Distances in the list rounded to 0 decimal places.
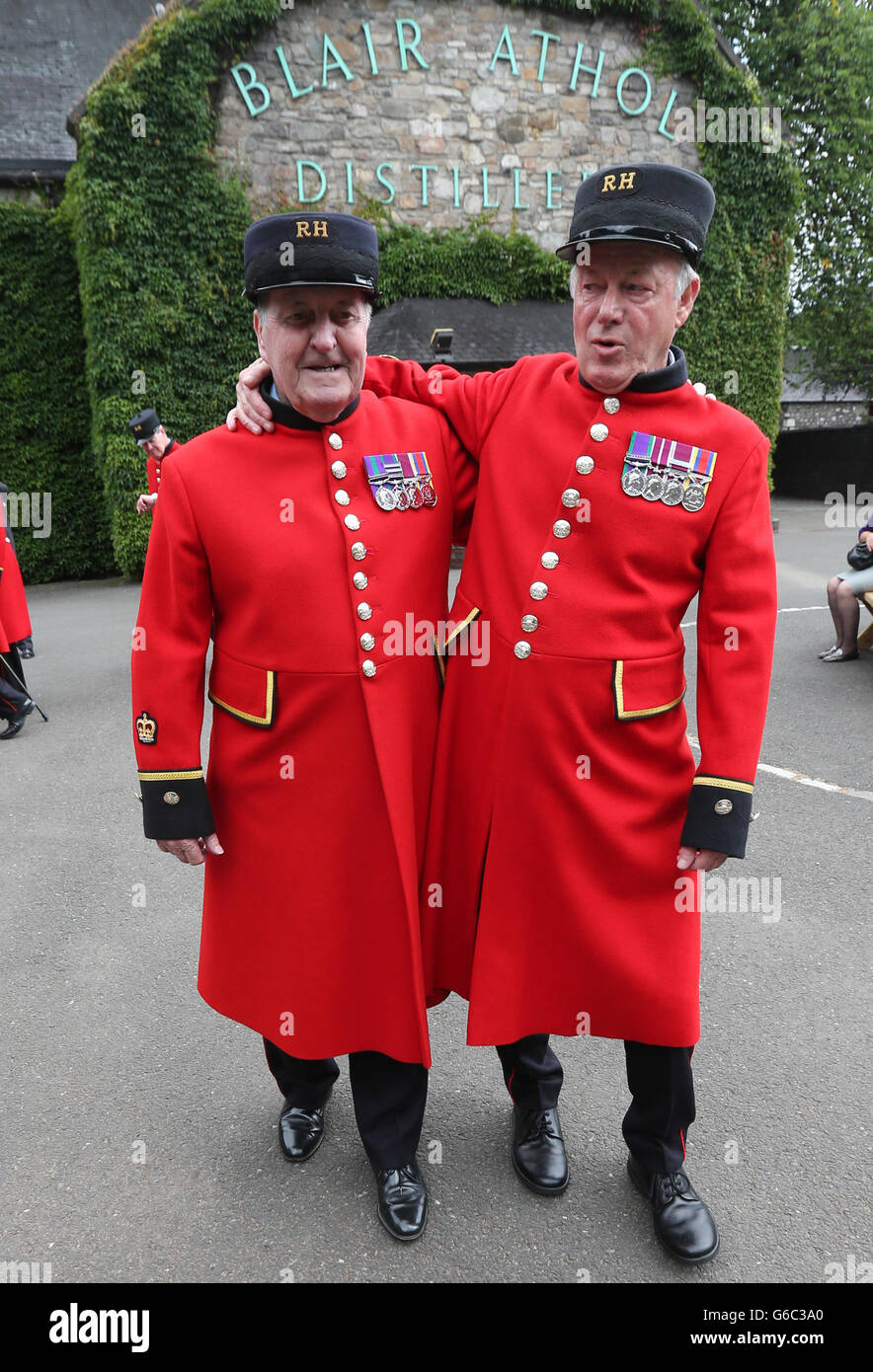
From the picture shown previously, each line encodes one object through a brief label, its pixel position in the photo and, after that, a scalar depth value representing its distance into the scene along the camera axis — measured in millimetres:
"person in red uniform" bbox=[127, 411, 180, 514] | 6910
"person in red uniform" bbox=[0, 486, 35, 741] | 6332
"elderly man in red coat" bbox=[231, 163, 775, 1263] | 1954
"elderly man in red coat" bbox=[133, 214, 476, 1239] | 2049
